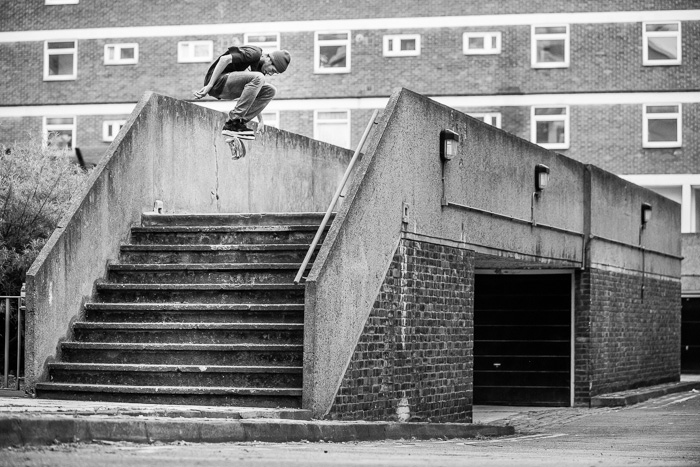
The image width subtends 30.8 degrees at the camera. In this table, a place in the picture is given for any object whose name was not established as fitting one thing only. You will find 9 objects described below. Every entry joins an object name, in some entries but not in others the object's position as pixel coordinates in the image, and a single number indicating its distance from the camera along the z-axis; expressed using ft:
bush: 57.11
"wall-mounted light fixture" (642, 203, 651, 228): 79.61
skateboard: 45.14
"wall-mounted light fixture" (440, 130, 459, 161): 48.26
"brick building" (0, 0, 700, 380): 139.23
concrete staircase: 37.96
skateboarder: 43.04
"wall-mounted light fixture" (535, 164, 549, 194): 59.62
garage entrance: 68.18
